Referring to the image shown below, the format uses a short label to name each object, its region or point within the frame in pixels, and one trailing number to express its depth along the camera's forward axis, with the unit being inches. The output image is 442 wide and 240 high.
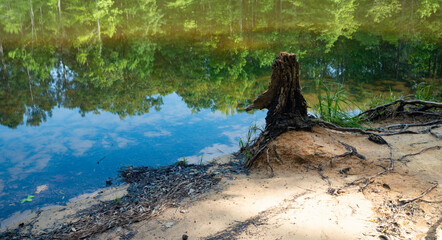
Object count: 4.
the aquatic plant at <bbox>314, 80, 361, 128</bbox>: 199.7
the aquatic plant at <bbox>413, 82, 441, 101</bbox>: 232.4
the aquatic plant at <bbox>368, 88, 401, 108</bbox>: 259.0
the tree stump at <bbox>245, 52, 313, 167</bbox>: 163.8
